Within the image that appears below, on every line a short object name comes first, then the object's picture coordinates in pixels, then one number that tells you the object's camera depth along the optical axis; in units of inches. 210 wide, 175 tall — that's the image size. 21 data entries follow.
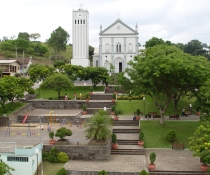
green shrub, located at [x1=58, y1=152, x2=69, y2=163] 810.8
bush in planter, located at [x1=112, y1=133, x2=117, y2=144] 912.9
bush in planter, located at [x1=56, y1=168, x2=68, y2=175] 672.9
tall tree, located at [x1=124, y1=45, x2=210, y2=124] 984.3
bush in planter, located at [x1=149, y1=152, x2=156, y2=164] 749.6
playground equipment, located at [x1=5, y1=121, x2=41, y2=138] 1004.6
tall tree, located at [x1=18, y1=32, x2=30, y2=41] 3777.1
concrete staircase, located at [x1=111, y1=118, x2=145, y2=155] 900.6
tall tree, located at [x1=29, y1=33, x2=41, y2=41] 4146.7
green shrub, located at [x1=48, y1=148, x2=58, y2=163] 807.1
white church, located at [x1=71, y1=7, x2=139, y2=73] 2236.7
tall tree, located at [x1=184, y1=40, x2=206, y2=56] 3095.5
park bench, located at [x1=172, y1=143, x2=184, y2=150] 924.0
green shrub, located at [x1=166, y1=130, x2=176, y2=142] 968.3
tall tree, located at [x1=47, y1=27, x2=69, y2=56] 3036.4
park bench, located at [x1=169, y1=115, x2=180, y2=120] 1175.6
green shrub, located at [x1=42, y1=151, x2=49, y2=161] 818.8
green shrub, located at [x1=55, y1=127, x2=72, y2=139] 859.4
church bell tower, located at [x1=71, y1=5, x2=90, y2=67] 2233.0
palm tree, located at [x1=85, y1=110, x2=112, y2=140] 846.5
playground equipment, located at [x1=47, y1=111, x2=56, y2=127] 1210.8
